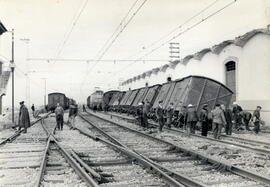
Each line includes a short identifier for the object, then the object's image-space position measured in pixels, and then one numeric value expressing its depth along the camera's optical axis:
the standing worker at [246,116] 19.12
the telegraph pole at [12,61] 23.83
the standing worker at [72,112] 23.16
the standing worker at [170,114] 19.46
